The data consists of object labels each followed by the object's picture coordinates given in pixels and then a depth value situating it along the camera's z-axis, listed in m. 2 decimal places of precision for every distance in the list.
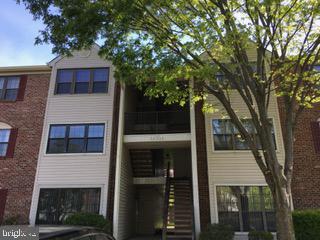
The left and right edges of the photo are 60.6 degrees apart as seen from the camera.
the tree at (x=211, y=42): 8.01
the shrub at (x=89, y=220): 11.46
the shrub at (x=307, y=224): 10.38
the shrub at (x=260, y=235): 10.34
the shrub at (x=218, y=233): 10.60
